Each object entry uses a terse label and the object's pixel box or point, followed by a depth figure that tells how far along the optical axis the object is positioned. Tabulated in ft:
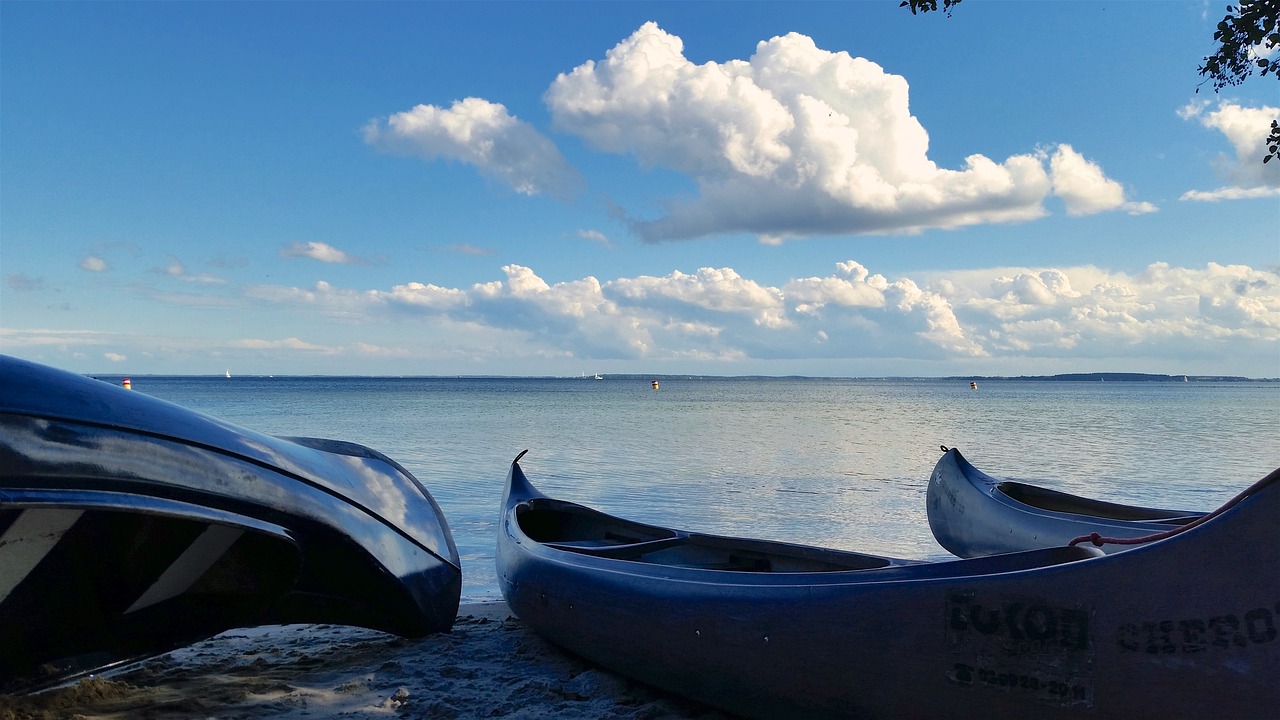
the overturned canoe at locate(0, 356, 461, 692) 10.62
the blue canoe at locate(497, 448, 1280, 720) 10.61
